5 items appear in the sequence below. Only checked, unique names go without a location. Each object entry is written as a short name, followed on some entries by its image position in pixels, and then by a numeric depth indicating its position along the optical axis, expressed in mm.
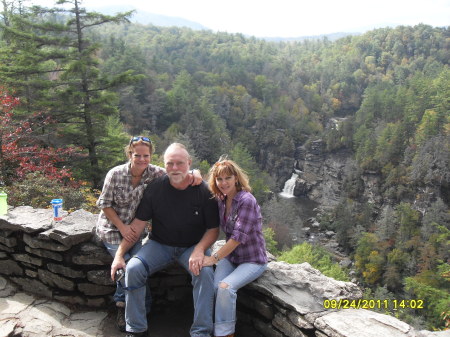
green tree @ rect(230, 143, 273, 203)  44062
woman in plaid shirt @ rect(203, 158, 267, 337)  3367
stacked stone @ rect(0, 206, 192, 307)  3943
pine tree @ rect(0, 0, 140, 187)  14234
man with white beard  3375
